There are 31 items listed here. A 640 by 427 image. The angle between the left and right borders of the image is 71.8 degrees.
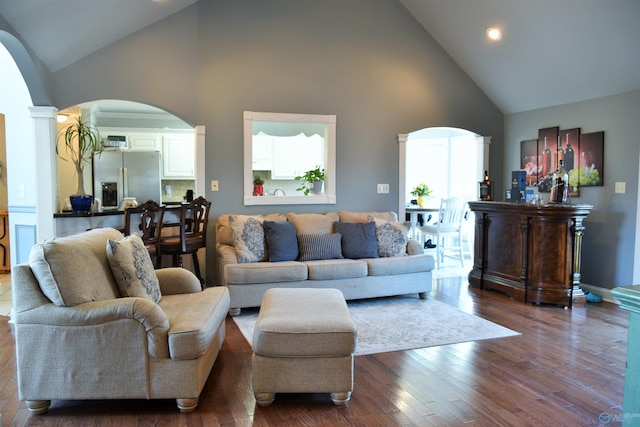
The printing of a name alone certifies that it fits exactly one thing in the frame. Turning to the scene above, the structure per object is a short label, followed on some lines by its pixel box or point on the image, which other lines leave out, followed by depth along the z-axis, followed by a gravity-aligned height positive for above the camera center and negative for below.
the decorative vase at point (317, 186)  5.54 +0.15
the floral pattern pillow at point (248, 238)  4.42 -0.41
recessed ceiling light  5.02 +1.90
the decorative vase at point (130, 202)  5.28 -0.06
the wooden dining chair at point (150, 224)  4.23 -0.25
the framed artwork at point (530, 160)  5.69 +0.51
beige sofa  4.21 -0.64
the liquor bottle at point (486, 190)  5.50 +0.11
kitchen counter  4.28 -0.24
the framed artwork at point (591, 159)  4.84 +0.45
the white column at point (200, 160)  4.98 +0.43
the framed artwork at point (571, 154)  5.11 +0.52
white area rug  3.47 -1.11
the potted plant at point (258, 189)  5.70 +0.12
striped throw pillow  4.61 -0.51
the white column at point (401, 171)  5.77 +0.36
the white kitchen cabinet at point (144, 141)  7.68 +0.98
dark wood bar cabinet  4.47 -0.56
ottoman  2.38 -0.86
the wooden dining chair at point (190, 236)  4.47 -0.41
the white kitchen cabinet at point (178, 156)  7.78 +0.73
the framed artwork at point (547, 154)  5.38 +0.55
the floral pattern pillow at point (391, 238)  4.83 -0.44
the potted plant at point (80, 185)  4.30 +0.12
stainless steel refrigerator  6.95 +0.33
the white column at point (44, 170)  4.14 +0.25
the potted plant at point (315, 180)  5.55 +0.23
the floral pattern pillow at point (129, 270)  2.60 -0.43
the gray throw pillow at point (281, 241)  4.50 -0.44
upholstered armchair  2.28 -0.75
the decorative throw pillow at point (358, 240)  4.73 -0.45
